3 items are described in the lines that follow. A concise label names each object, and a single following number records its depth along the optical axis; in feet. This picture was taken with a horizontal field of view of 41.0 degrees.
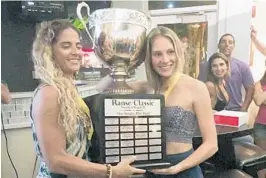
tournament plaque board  3.18
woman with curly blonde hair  3.12
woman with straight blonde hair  3.40
